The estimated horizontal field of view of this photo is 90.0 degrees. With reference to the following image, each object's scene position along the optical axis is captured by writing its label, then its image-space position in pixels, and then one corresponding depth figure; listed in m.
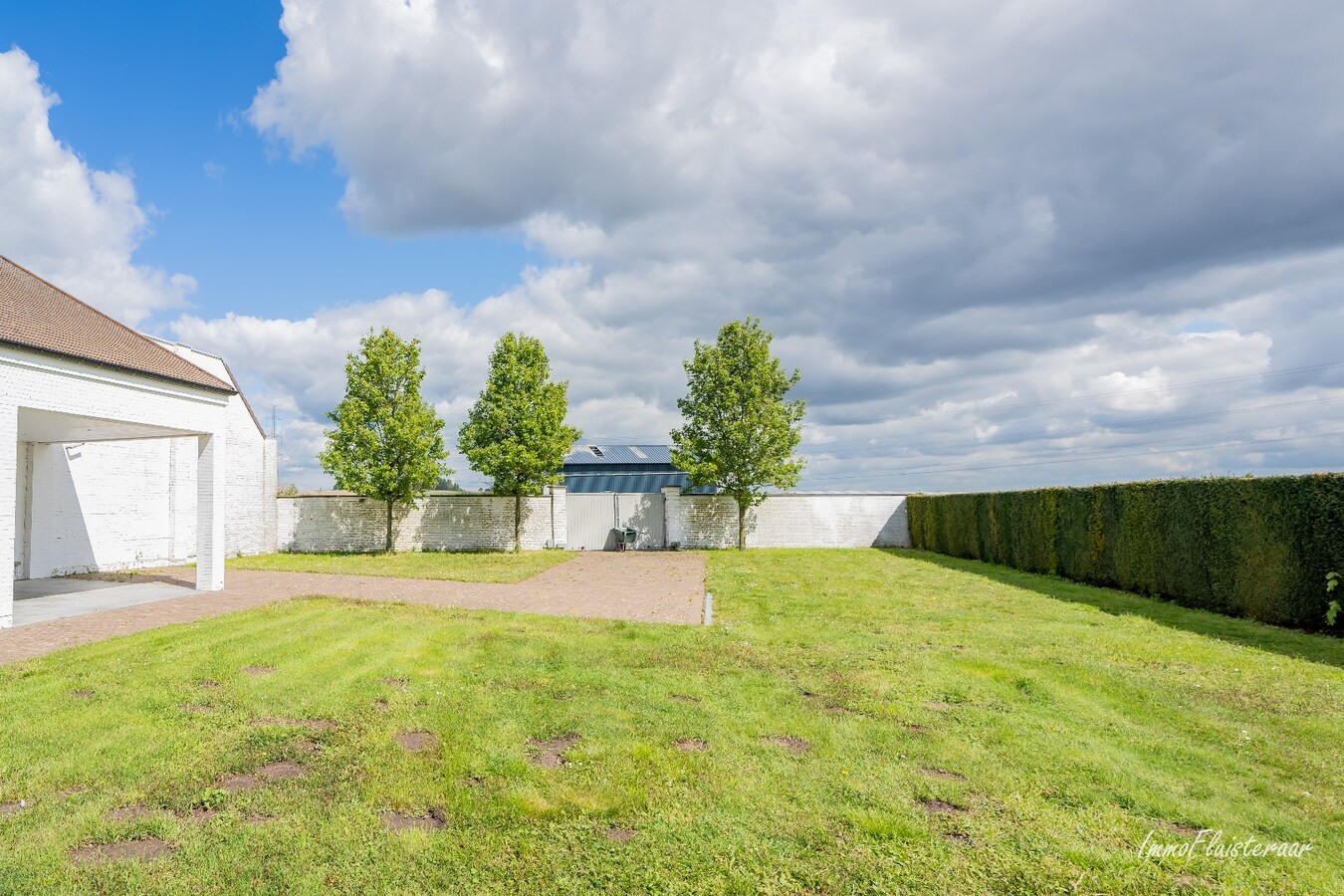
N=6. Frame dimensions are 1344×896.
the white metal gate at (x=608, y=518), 24.12
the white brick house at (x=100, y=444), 9.52
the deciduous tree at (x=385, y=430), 20.12
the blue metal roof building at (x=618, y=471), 31.17
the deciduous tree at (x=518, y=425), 21.52
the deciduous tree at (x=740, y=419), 23.58
